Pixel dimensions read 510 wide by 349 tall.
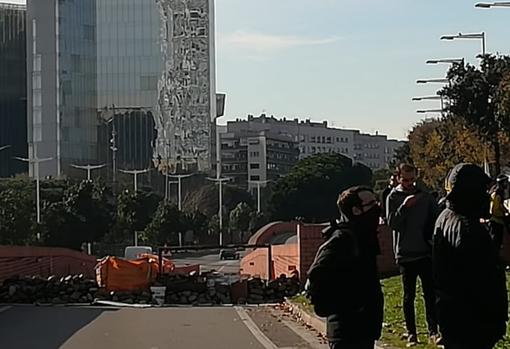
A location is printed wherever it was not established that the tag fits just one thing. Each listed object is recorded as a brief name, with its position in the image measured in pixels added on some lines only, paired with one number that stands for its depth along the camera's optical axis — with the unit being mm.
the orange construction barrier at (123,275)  31155
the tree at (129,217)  88125
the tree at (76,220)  74000
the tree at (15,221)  67625
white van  63234
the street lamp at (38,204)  74581
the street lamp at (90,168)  117450
